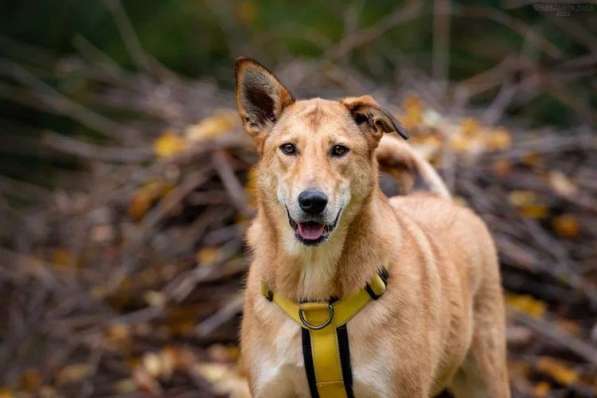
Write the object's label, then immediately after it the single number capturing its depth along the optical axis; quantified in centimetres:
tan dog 379
